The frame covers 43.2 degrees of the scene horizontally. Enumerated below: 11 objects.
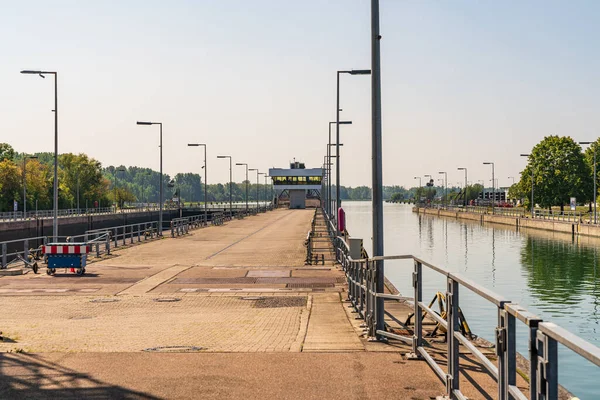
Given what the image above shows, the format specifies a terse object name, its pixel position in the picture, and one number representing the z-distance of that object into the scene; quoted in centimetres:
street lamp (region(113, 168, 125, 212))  16085
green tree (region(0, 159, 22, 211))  9419
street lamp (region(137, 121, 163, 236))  5095
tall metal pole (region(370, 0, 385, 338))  1299
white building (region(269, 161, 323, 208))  16162
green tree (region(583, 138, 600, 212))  9821
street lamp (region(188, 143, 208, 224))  7178
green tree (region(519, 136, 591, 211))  9606
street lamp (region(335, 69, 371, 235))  4656
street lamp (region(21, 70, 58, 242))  3578
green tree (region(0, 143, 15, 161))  12288
